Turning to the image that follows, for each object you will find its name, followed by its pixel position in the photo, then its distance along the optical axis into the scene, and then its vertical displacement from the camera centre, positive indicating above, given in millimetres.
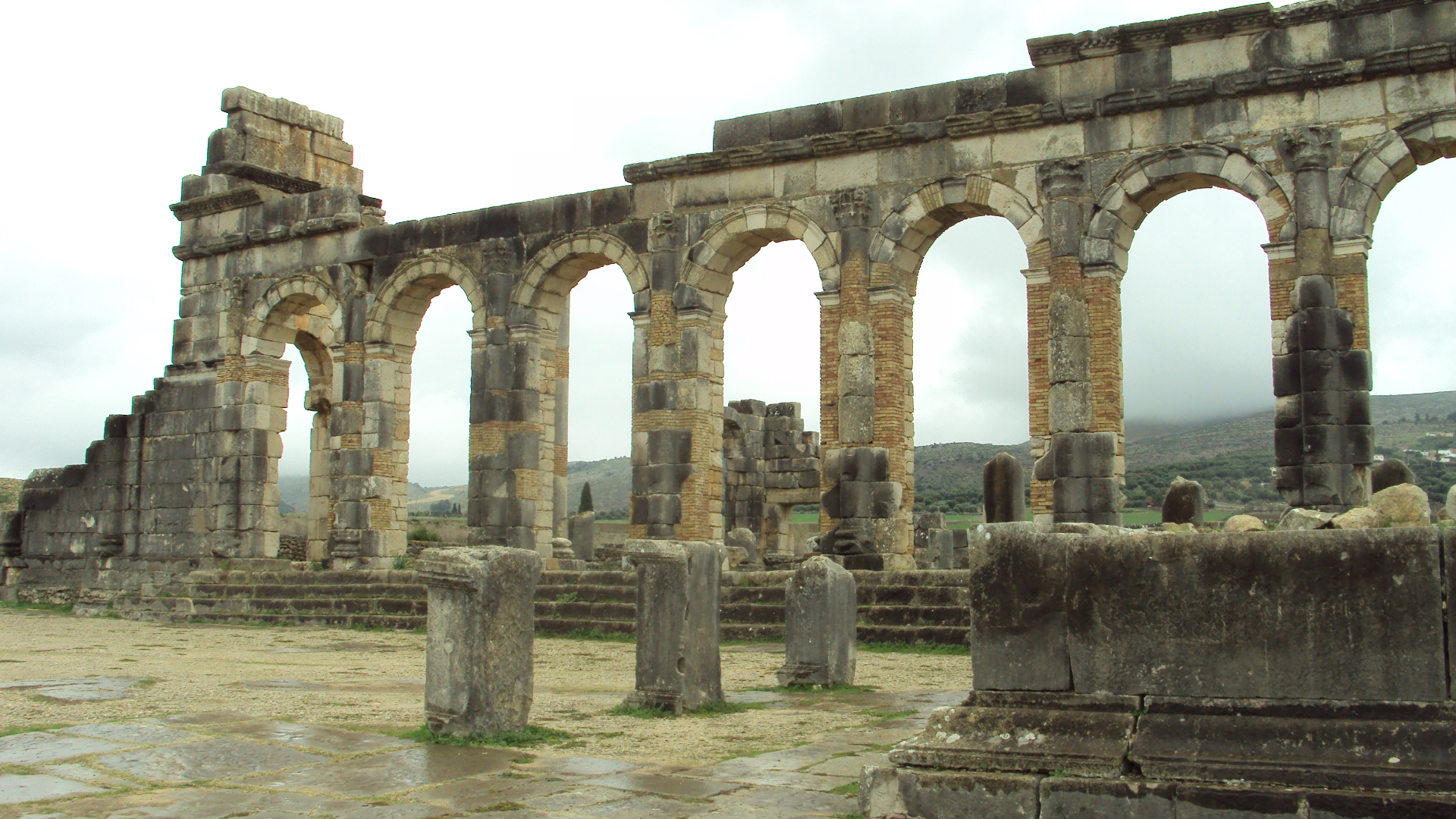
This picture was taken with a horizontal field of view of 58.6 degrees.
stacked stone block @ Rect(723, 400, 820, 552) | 29547 +1680
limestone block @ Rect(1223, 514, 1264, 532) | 5309 +50
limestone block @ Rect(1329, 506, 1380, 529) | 5082 +63
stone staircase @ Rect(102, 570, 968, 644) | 13914 -834
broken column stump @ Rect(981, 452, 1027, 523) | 14070 +511
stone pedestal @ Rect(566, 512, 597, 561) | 26141 +58
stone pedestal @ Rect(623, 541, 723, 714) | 8273 -587
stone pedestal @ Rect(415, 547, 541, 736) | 7059 -579
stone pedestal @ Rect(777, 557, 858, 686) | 9688 -679
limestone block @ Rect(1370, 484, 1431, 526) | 5125 +115
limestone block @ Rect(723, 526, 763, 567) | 26500 -89
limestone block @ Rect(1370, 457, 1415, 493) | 11367 +552
